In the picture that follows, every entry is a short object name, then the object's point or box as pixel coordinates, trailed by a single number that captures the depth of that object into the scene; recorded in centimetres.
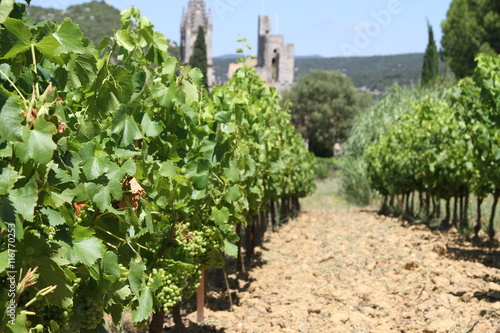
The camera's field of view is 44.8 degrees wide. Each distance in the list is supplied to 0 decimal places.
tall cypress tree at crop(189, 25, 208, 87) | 4284
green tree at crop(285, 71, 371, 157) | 4088
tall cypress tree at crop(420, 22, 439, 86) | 3253
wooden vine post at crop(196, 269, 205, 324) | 521
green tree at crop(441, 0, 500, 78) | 2844
